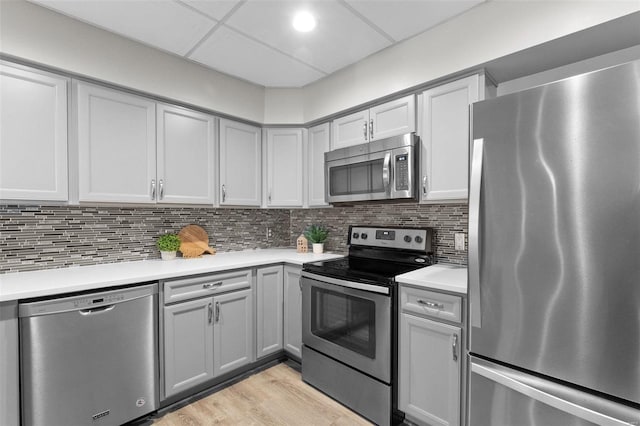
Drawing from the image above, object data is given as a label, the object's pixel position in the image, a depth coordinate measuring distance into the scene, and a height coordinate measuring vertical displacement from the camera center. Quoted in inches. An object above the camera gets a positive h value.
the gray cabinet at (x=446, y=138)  77.5 +18.3
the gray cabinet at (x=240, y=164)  110.4 +16.4
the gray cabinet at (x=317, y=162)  113.8 +17.6
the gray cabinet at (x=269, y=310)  101.3 -34.0
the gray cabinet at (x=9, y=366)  58.0 -29.9
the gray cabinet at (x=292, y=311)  101.8 -34.5
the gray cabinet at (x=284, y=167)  121.0 +16.1
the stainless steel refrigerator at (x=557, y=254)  40.0 -6.6
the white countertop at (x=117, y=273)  63.2 -16.4
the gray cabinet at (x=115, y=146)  79.9 +17.2
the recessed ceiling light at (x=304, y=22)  76.5 +47.7
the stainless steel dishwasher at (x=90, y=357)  61.3 -32.3
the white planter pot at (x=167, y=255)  101.4 -15.3
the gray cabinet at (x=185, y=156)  94.5 +17.0
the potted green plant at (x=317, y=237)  121.2 -11.2
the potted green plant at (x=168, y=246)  101.0 -12.2
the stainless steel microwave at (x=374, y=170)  85.5 +11.7
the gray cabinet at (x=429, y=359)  65.4 -33.4
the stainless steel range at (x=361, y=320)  74.4 -29.7
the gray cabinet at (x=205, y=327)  81.0 -34.0
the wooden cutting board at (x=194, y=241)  106.7 -11.6
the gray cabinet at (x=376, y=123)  88.7 +26.8
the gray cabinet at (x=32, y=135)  69.3 +17.2
